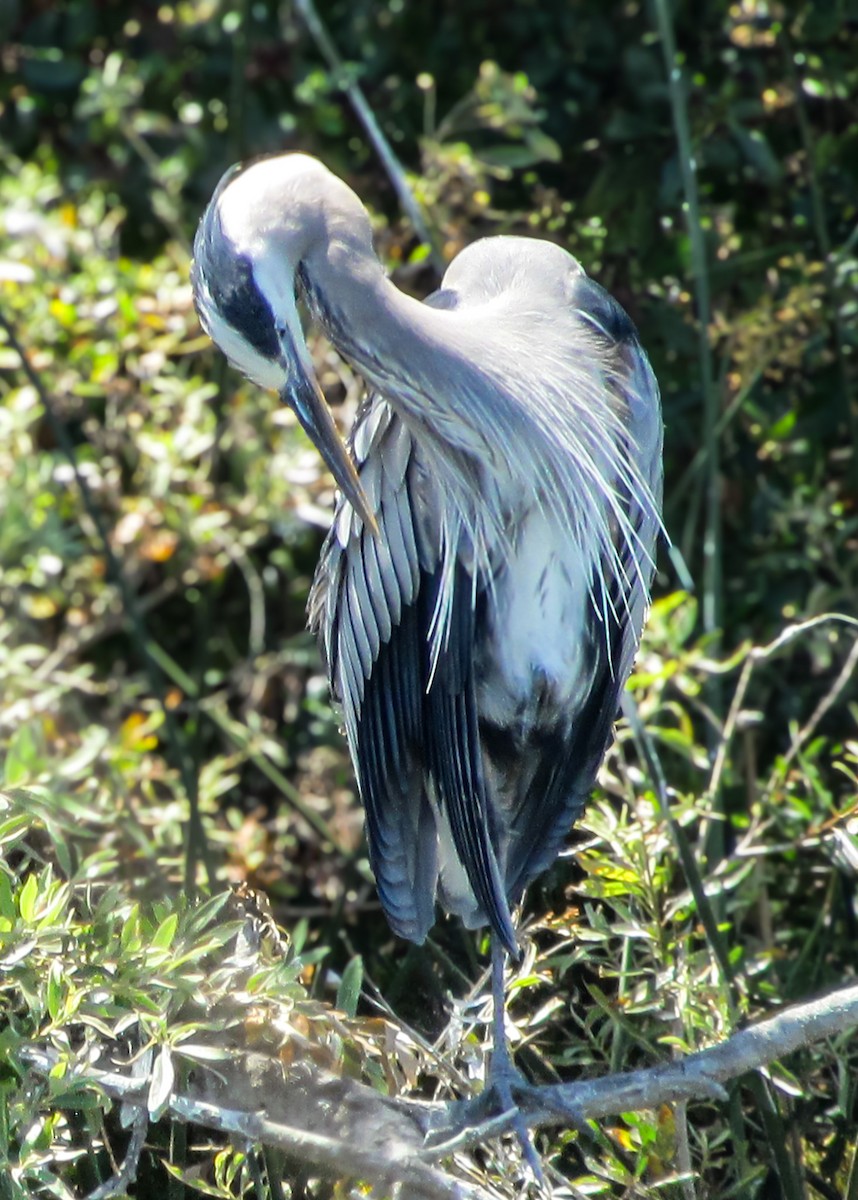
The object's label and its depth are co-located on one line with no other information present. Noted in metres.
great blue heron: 14.85
